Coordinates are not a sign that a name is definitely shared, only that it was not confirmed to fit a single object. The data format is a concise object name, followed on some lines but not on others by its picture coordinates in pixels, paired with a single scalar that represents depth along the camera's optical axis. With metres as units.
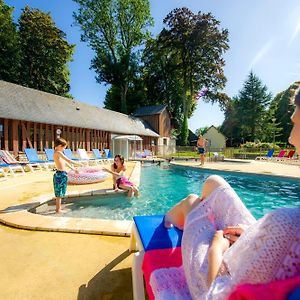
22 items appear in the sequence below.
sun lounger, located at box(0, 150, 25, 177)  9.88
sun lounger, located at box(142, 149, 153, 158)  26.78
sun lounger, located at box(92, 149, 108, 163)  16.81
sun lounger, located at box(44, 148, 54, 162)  13.59
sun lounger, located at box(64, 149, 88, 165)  14.78
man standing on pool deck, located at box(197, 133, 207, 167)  16.38
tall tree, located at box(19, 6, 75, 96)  29.70
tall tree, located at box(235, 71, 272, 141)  41.28
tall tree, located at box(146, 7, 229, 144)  35.75
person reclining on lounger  1.02
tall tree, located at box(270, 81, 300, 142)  42.27
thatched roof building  15.59
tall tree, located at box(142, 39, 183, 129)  39.31
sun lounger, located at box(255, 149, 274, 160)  21.24
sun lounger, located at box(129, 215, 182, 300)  2.02
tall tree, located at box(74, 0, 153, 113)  35.44
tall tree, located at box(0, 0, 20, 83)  26.02
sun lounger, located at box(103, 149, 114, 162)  19.45
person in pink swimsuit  7.14
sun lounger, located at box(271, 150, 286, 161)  19.42
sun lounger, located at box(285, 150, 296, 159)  18.61
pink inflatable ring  8.31
